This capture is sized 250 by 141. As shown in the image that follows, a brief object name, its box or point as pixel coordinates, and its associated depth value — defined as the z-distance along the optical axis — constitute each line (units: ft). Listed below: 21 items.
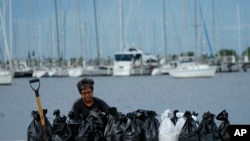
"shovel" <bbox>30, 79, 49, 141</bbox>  37.16
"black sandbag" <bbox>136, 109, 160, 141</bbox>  36.83
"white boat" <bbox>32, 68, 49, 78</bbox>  397.46
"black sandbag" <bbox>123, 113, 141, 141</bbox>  36.73
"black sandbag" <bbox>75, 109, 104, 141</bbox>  36.94
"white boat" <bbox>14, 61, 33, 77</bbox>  398.84
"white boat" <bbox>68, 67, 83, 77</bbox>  385.11
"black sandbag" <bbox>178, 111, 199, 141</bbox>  36.32
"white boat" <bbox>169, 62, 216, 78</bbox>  319.04
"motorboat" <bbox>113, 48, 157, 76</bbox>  367.02
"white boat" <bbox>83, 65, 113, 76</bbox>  384.42
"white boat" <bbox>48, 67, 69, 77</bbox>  399.56
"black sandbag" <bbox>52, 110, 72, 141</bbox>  36.79
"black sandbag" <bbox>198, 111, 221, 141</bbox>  36.47
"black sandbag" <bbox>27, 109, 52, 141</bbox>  37.56
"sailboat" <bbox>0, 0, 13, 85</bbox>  284.88
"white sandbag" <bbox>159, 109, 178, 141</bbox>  36.53
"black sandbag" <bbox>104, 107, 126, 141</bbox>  37.18
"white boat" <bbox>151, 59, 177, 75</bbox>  396.26
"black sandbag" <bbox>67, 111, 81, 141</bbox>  37.39
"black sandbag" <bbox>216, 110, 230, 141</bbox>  37.41
